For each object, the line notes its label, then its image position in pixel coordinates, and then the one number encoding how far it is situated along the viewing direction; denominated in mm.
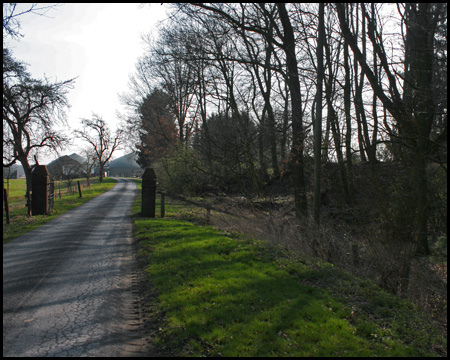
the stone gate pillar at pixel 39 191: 18562
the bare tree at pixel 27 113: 17253
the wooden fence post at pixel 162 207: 18141
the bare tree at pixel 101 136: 58719
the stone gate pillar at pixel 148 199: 18266
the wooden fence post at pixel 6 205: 15426
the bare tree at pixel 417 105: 9555
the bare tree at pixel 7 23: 8812
